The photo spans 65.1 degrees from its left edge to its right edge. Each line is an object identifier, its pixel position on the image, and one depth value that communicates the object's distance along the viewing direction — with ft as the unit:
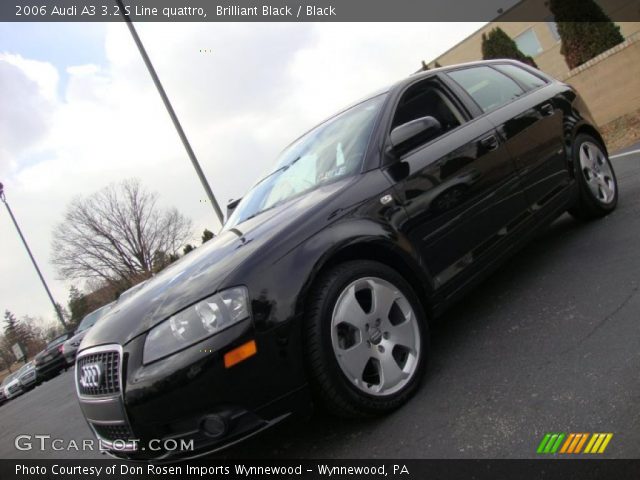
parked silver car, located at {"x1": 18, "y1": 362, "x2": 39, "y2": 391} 56.75
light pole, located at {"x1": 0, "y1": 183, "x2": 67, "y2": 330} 90.17
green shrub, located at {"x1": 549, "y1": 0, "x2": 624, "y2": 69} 40.01
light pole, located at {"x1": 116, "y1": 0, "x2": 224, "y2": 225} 35.70
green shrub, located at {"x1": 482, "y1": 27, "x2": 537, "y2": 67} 51.72
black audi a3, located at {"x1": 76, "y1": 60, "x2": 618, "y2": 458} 6.90
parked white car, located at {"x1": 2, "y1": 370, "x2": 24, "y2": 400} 60.73
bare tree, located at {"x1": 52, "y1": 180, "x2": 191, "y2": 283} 123.03
